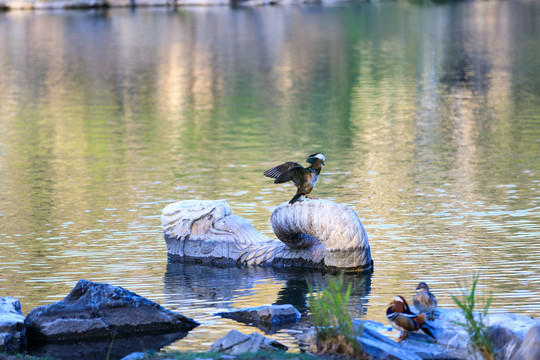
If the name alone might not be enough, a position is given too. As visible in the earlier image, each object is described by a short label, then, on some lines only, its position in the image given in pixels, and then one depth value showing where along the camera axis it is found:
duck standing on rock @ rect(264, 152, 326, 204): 15.52
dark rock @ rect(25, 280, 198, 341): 12.81
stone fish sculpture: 15.80
